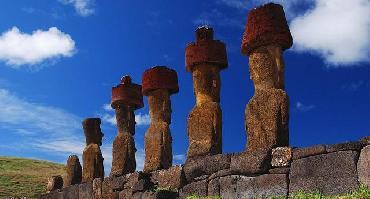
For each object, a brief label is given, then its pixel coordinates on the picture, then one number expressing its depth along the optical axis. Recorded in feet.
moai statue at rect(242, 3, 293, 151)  33.04
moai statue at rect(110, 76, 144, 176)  48.57
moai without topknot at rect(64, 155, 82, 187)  56.08
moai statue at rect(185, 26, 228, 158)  38.60
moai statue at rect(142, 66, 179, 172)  43.91
